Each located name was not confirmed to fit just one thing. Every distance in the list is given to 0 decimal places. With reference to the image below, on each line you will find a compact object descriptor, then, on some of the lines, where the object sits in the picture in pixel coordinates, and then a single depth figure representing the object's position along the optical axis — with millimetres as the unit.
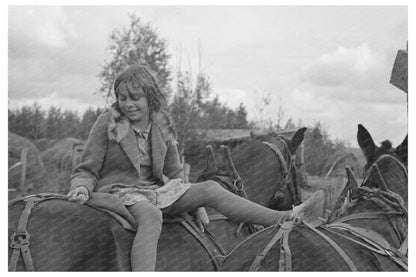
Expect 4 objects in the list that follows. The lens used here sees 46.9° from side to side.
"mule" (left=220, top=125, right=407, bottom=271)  2307
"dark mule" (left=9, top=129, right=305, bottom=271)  2463
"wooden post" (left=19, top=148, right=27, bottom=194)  12829
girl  2906
